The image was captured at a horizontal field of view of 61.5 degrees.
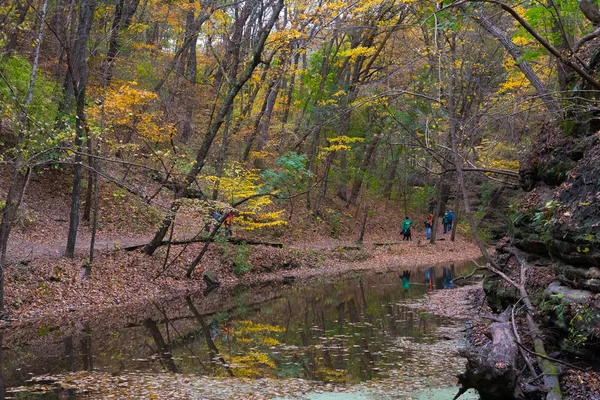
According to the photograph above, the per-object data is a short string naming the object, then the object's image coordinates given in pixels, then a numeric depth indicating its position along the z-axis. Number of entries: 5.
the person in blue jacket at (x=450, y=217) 33.59
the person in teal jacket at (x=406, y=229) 30.31
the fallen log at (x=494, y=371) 7.00
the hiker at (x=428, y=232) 31.77
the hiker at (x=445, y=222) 34.18
